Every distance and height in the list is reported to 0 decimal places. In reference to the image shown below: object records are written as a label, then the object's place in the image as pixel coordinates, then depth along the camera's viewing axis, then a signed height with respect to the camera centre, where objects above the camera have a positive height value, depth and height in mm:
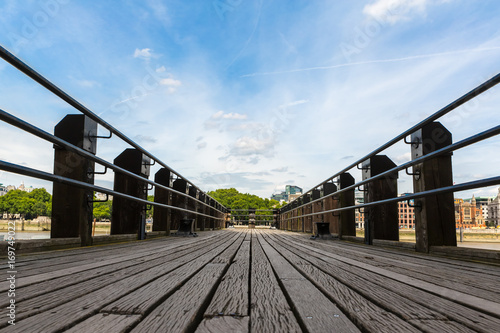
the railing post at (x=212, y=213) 11125 -467
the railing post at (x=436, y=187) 2580 +87
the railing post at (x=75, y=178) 2707 +169
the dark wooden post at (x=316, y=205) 6623 -102
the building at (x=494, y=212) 101375 -3805
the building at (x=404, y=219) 82588 -5673
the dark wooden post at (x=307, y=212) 8000 -287
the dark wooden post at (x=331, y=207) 5307 -114
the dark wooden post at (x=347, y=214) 4863 -210
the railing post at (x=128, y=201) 4074 +14
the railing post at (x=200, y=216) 8820 -431
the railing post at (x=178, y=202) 6406 -36
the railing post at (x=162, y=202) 5364 -30
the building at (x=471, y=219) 115875 -6889
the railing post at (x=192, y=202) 7289 -43
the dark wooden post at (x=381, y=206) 3680 -64
